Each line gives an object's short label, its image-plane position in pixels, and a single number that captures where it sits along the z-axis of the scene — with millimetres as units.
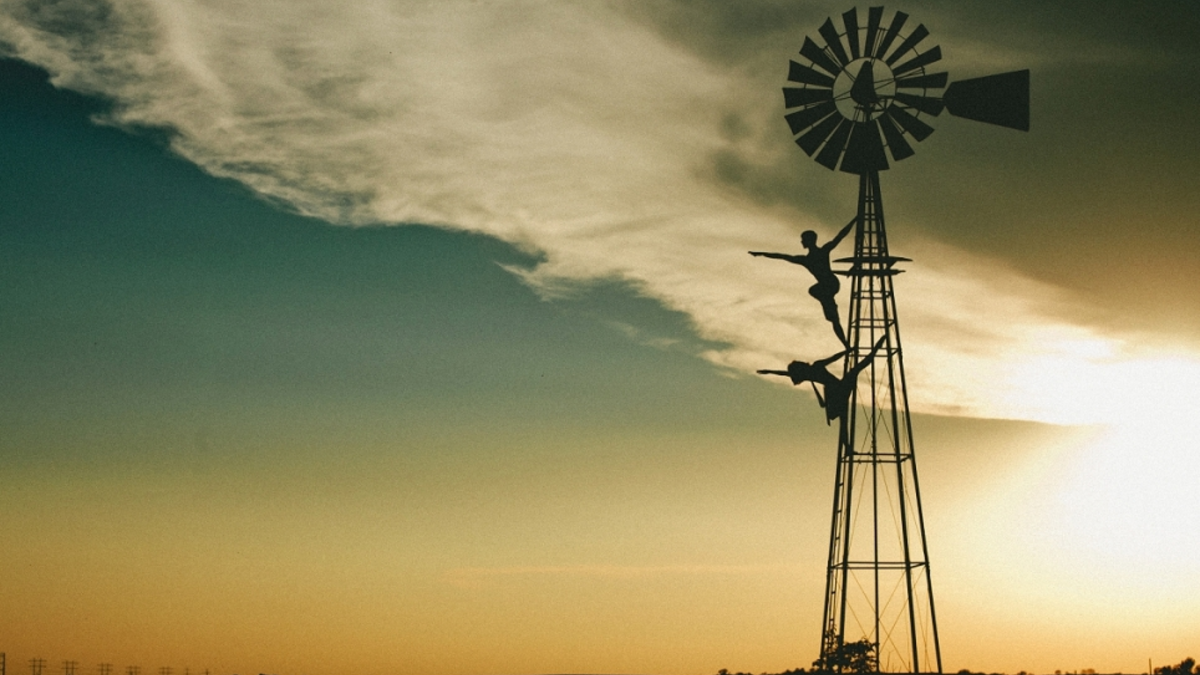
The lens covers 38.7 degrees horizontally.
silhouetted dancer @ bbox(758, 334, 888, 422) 50312
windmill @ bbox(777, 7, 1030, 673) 49781
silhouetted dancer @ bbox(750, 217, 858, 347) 50062
